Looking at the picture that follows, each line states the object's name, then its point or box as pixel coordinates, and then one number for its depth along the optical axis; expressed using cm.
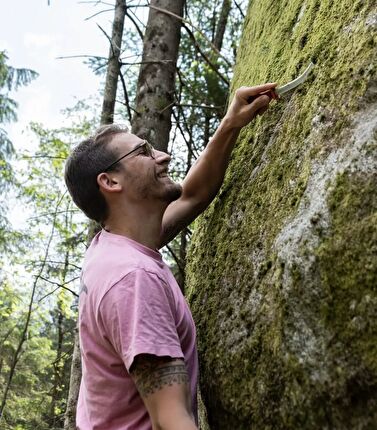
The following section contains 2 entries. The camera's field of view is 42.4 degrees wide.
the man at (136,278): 183
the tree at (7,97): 2008
